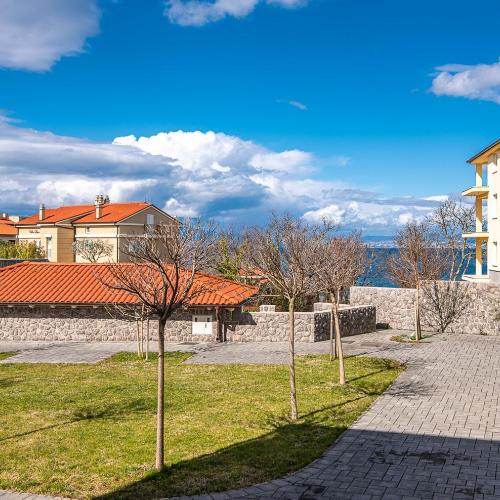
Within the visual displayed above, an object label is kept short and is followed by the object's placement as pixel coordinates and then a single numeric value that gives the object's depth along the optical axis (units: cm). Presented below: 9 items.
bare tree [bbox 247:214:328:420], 1386
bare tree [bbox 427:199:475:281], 4681
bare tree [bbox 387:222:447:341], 2560
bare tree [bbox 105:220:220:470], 1020
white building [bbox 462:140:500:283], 3322
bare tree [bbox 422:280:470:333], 2739
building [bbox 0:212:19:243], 7750
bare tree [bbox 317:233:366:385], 1730
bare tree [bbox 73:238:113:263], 5756
